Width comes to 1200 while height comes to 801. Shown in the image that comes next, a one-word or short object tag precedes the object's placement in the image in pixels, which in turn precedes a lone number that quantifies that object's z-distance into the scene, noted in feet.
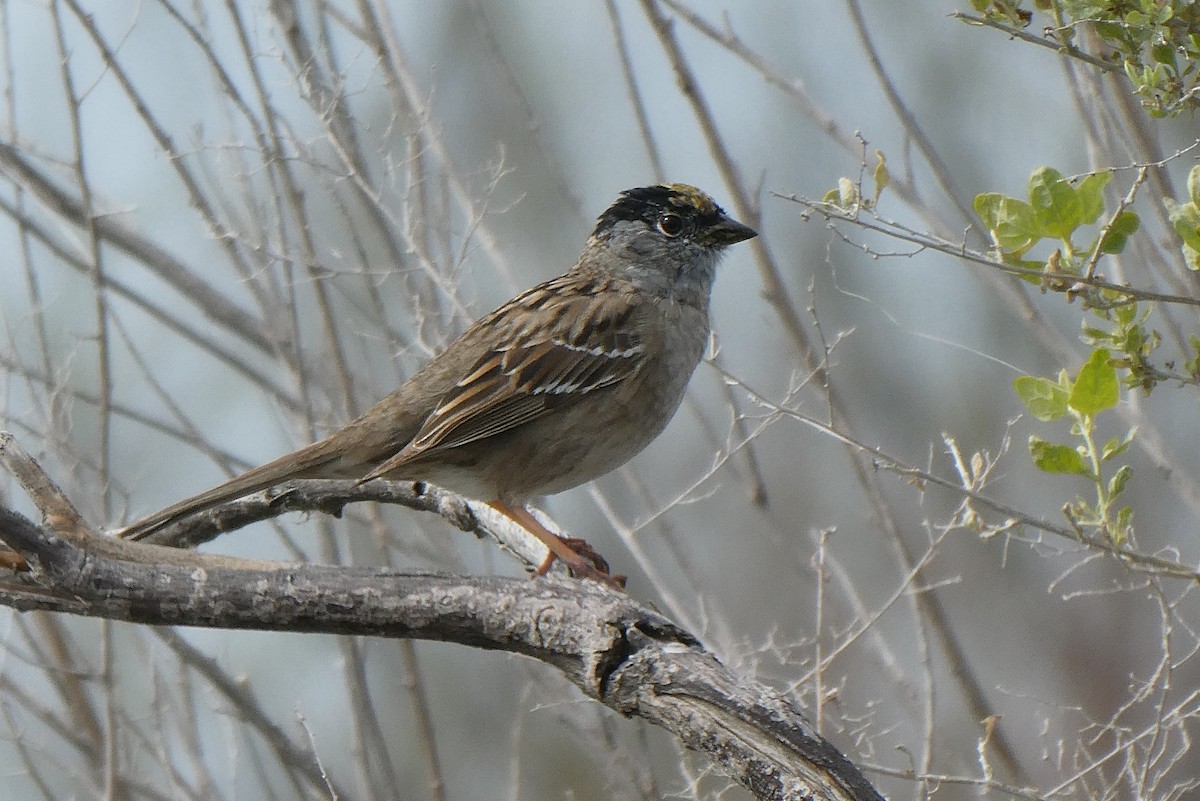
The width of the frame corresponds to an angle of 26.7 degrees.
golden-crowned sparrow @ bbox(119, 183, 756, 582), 24.50
